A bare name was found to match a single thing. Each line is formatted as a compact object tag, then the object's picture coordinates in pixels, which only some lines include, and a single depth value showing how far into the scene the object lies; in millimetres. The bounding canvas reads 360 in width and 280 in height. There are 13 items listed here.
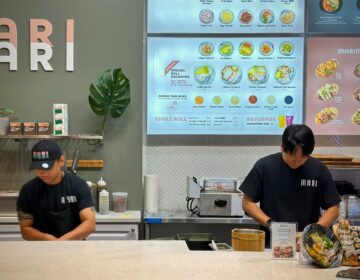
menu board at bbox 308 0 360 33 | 4855
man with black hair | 3246
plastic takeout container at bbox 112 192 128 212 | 4555
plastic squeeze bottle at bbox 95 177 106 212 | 4559
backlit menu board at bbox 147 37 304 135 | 4852
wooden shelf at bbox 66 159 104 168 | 4680
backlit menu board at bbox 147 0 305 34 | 4832
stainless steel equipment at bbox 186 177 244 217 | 4449
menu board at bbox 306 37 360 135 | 4863
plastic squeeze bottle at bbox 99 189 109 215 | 4434
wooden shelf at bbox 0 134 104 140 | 4438
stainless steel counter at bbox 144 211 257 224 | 4414
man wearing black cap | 3109
